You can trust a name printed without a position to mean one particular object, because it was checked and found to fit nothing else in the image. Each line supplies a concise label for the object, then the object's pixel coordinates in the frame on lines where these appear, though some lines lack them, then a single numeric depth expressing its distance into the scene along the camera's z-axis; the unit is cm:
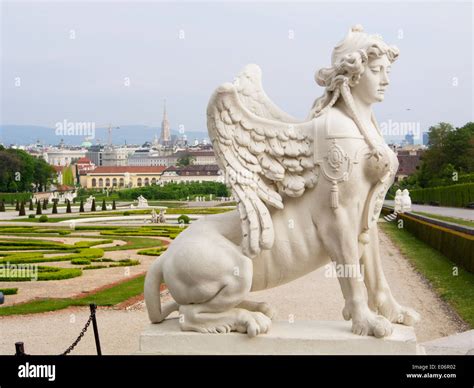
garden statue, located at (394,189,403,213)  3491
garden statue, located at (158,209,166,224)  3117
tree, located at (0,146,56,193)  7350
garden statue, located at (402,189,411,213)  3482
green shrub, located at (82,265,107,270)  1562
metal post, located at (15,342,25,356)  550
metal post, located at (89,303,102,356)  720
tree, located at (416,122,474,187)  5688
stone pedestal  472
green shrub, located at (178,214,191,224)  2957
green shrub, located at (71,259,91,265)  1633
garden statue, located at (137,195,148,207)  4828
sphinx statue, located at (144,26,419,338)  482
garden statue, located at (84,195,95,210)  4911
